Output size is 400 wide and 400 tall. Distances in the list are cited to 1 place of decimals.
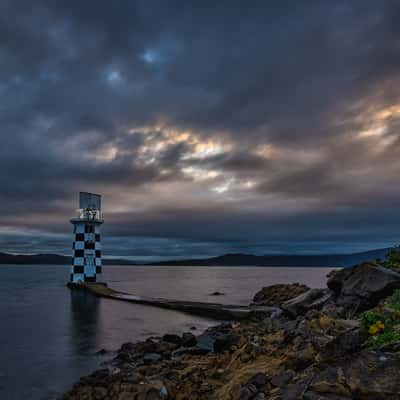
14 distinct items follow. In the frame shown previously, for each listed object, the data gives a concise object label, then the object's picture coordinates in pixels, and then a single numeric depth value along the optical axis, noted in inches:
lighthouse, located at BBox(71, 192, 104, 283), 1605.6
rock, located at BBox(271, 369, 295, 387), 253.0
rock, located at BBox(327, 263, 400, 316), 474.3
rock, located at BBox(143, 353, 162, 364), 472.7
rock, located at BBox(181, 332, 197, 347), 566.2
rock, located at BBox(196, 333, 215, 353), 513.2
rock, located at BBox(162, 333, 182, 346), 580.1
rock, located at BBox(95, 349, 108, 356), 572.3
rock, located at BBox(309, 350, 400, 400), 196.2
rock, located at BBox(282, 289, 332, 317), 635.0
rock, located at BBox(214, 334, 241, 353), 477.1
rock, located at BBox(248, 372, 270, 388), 265.1
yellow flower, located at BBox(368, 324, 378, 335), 246.1
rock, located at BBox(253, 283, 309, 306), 1293.3
